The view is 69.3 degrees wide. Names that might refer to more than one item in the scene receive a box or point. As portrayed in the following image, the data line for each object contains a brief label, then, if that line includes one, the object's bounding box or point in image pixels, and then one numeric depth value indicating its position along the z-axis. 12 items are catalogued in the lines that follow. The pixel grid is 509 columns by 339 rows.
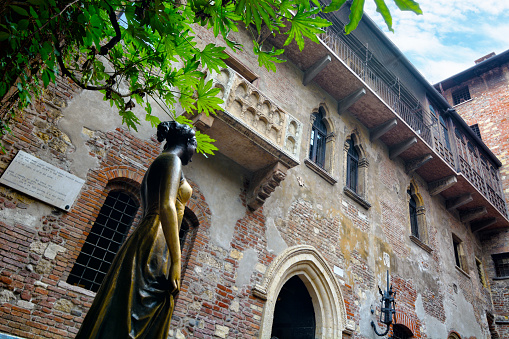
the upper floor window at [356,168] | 10.23
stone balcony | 6.63
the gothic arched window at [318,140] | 9.70
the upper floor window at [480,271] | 14.65
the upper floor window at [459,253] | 13.73
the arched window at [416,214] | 12.18
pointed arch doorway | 7.57
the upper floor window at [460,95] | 21.28
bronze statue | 2.23
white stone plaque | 4.90
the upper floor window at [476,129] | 19.84
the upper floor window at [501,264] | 14.95
